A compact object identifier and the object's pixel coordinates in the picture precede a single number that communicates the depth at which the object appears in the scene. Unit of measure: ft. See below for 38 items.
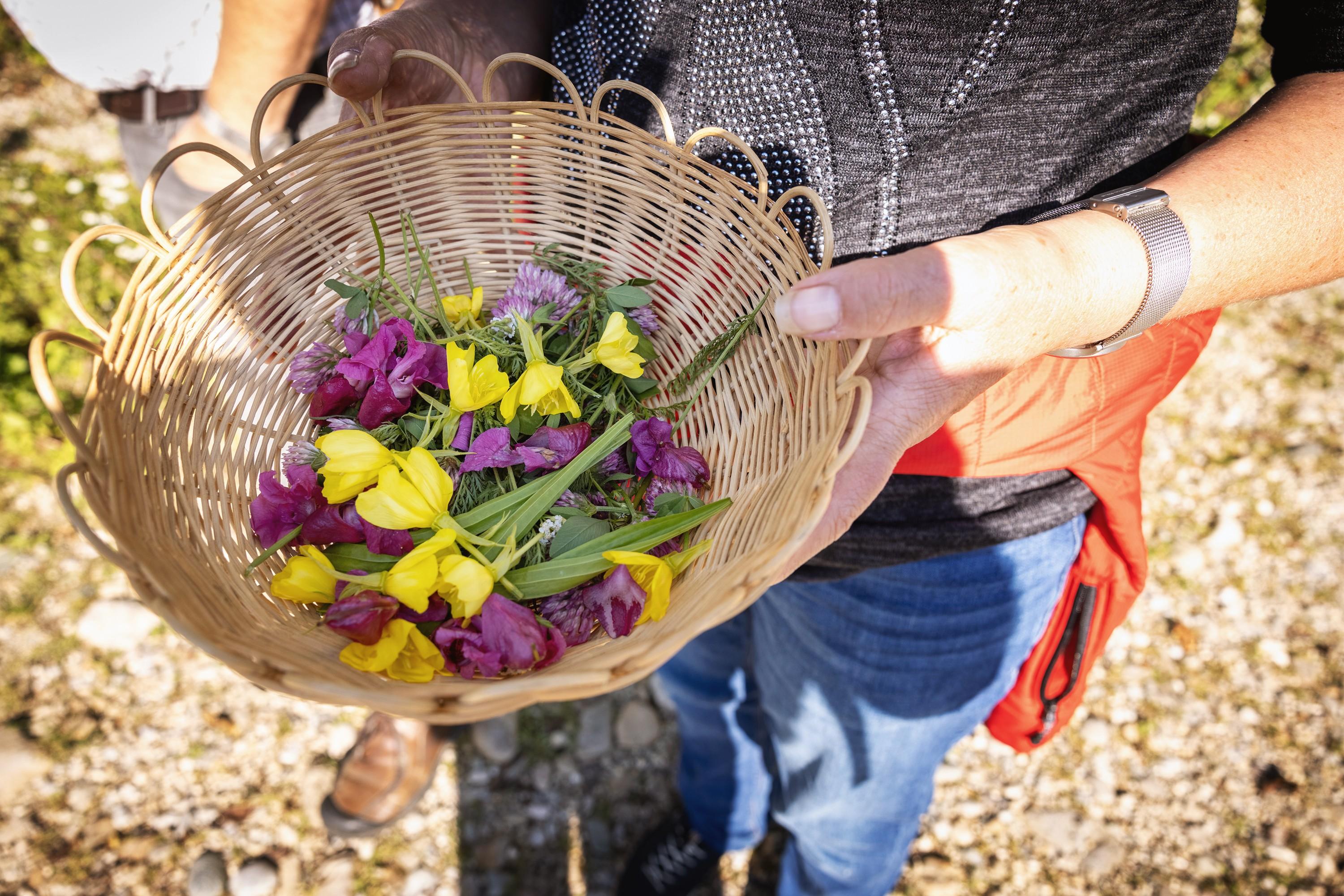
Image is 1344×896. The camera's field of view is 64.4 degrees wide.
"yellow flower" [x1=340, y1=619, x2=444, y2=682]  1.12
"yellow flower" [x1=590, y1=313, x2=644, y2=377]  1.30
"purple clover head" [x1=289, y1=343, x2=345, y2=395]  1.36
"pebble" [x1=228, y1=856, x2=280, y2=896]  1.86
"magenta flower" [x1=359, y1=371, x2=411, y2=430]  1.31
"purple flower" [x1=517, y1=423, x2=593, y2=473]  1.30
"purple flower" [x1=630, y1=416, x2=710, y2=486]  1.28
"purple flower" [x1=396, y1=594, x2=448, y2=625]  1.22
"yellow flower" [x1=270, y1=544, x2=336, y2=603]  1.20
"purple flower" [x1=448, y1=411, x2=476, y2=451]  1.33
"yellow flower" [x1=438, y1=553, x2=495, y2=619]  1.16
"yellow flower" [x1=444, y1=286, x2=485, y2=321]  1.40
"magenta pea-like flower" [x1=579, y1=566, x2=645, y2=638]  1.17
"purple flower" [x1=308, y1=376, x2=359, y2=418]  1.33
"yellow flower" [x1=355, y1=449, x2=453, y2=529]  1.19
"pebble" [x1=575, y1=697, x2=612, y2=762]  2.09
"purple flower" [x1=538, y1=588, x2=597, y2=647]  1.23
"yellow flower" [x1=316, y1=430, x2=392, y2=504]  1.22
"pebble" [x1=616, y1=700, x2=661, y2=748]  2.12
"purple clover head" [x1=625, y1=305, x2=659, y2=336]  1.42
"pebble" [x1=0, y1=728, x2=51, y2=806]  1.93
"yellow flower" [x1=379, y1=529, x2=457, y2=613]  1.15
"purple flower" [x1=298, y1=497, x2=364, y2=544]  1.26
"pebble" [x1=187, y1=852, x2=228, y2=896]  1.85
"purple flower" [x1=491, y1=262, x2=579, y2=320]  1.40
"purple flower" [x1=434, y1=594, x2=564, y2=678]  1.13
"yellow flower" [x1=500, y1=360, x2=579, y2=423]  1.27
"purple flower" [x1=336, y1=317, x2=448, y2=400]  1.32
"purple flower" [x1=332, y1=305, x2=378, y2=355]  1.34
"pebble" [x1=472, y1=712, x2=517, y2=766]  2.06
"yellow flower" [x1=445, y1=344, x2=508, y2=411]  1.26
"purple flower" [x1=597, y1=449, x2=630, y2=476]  1.35
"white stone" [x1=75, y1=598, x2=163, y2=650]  2.13
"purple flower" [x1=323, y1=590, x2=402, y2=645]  1.13
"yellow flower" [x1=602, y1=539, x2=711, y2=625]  1.16
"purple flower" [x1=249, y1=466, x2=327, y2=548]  1.25
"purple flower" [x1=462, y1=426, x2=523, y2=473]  1.29
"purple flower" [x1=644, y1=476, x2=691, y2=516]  1.27
